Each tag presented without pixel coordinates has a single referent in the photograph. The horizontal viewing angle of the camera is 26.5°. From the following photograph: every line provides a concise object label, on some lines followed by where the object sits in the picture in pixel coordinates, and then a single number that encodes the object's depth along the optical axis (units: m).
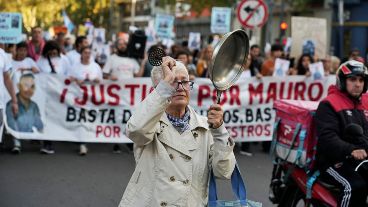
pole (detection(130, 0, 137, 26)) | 71.88
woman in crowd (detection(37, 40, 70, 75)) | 13.27
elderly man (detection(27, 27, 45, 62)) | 15.04
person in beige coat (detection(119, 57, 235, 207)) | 4.11
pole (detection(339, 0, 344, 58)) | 36.00
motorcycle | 5.98
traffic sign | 16.03
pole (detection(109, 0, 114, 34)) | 50.24
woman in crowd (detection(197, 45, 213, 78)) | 14.34
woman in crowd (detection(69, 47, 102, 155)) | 12.78
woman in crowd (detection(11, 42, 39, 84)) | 12.79
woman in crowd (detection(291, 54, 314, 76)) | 13.87
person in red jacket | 5.80
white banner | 12.73
